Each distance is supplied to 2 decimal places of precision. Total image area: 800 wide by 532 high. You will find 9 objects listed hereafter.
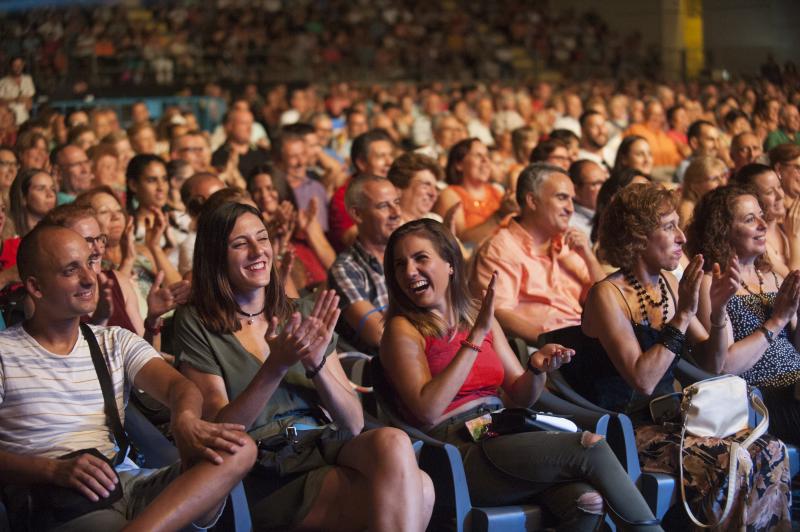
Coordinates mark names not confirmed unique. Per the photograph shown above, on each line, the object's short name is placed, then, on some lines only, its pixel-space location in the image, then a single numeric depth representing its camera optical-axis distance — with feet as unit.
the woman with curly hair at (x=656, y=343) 11.34
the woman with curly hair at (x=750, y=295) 13.41
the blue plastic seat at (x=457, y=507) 10.12
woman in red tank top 10.21
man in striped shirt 9.08
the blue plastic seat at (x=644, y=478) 11.19
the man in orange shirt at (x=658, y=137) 31.14
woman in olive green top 9.49
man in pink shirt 15.06
